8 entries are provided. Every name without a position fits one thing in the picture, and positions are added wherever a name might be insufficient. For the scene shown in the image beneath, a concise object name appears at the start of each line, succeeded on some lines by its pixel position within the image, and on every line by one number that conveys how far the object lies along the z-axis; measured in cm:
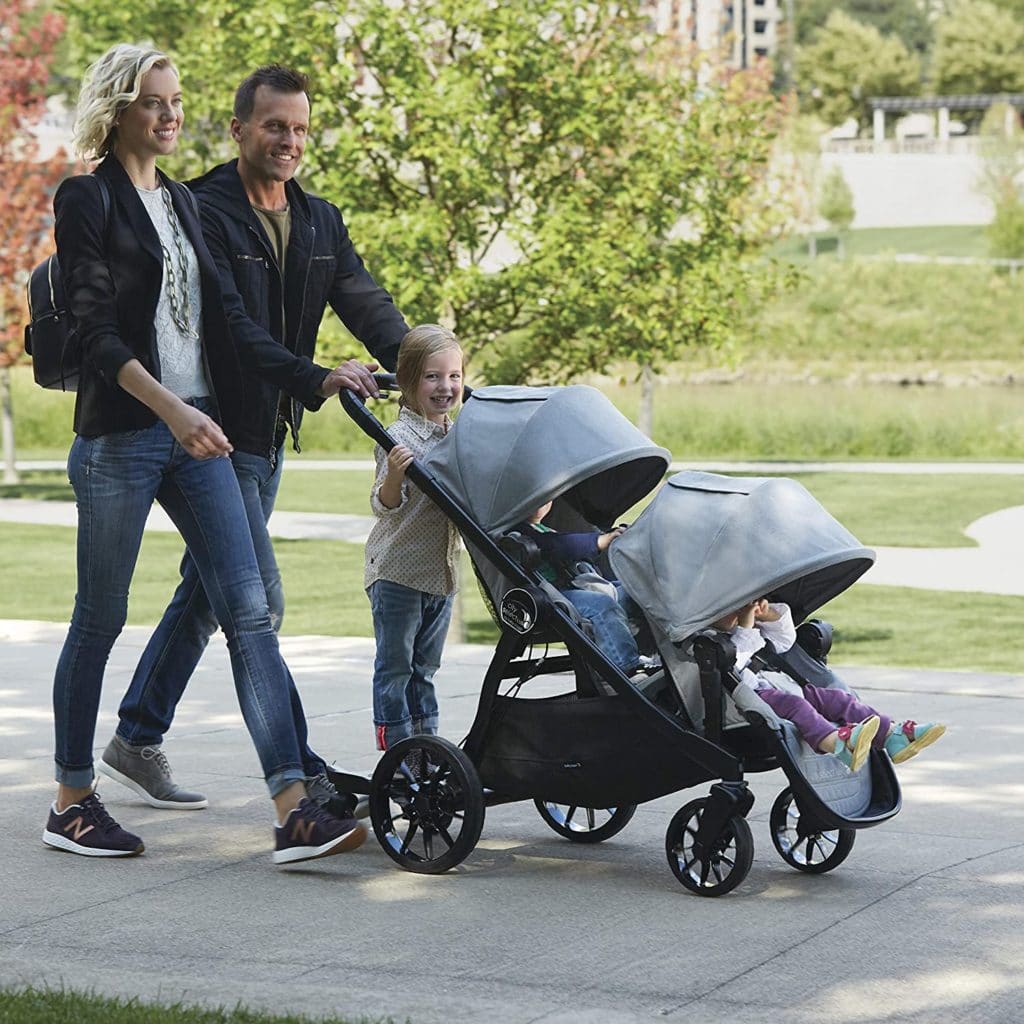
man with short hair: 1129
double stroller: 1012
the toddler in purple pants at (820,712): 1006
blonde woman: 1067
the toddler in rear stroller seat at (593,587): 1062
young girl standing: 1148
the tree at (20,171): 4341
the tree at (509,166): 2322
